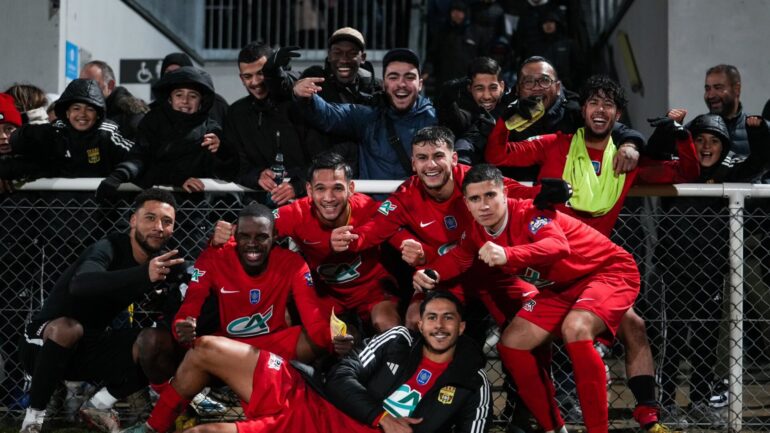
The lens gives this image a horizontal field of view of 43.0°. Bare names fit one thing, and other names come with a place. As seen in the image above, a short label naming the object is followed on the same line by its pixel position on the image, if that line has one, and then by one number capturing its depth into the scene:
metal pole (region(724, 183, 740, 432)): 6.04
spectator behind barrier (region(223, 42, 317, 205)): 6.71
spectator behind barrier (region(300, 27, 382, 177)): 6.74
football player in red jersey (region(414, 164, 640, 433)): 5.30
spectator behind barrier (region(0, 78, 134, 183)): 6.51
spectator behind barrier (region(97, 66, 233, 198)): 6.54
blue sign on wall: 9.59
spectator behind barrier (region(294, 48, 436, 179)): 6.50
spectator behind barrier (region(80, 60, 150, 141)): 7.34
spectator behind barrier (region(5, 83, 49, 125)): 7.10
